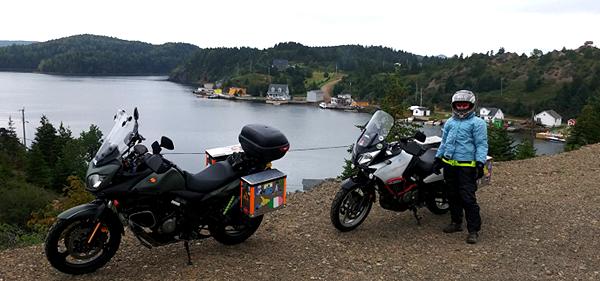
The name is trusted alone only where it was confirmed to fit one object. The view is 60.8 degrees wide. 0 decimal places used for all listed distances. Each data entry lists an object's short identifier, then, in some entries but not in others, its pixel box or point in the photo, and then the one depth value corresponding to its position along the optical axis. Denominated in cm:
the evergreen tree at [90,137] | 4358
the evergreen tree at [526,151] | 2836
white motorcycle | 556
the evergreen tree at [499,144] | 3277
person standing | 540
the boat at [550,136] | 6011
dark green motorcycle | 414
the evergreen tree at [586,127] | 2953
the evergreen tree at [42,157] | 3509
